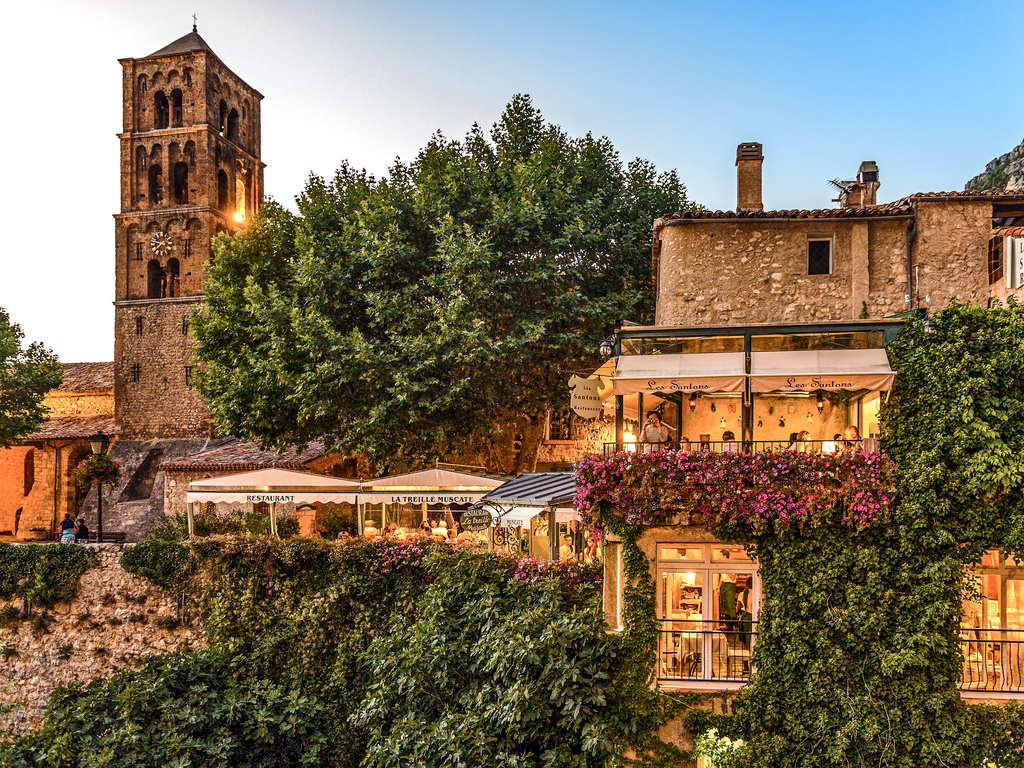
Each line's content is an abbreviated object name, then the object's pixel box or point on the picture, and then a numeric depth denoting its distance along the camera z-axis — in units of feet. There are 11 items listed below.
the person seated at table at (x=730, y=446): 40.98
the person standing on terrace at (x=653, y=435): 42.54
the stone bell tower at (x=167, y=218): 105.03
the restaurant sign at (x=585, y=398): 48.81
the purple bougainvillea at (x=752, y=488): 38.60
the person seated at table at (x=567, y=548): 58.47
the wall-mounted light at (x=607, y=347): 47.72
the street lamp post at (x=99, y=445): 71.87
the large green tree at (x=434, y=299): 64.59
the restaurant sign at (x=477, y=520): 51.31
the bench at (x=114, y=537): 85.79
